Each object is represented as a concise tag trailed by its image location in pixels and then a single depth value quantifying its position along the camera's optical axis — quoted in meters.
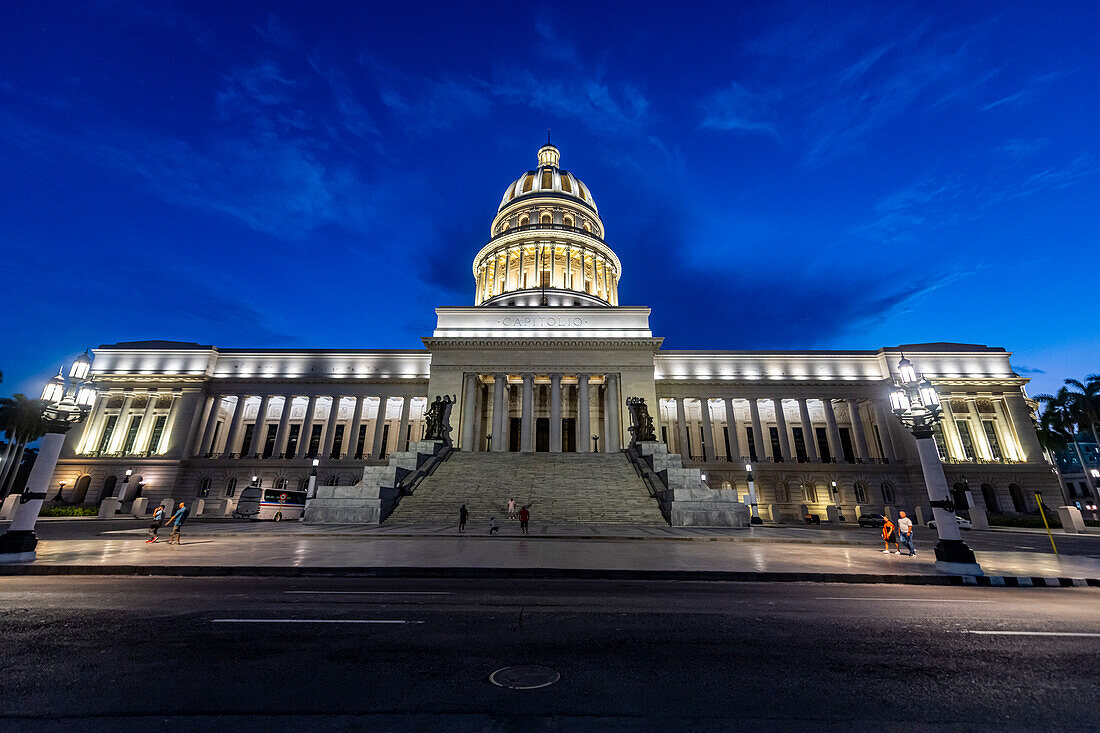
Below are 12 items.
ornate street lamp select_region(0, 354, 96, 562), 11.68
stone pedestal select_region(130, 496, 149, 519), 34.44
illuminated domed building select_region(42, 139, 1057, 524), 44.56
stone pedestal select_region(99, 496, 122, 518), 31.19
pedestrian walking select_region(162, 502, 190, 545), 15.18
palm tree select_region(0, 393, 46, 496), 41.06
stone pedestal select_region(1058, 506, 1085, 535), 26.84
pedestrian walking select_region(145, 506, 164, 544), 15.89
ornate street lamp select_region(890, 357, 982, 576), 11.55
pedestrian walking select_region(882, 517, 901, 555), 15.31
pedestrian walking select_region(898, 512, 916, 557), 14.45
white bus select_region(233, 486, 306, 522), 32.91
